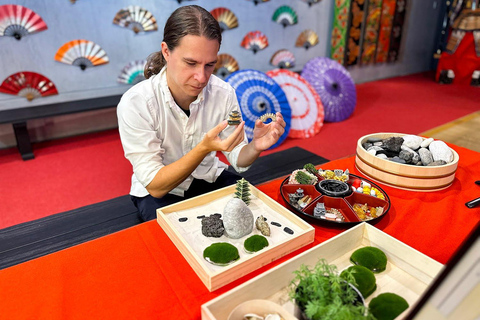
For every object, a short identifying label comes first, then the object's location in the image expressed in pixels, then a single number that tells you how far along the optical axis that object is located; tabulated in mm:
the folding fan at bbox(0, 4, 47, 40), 3035
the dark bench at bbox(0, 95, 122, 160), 3145
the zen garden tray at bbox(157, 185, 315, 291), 868
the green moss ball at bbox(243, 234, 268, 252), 960
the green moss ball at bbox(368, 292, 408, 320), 750
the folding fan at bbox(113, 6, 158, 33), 3596
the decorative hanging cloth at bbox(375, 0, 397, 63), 6188
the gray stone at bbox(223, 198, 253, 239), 1010
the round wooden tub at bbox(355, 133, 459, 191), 1325
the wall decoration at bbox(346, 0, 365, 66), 5672
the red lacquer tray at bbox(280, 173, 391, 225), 1107
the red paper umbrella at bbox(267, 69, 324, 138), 3779
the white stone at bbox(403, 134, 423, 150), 1555
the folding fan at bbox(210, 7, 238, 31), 4166
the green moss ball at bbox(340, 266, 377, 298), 823
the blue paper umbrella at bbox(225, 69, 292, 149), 3281
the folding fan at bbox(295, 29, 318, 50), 5219
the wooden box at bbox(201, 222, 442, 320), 766
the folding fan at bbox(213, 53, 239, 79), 4418
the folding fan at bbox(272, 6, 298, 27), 4789
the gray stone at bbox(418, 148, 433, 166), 1424
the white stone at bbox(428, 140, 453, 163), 1435
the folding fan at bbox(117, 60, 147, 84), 3817
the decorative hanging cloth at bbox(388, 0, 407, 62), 6441
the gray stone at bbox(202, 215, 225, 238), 1030
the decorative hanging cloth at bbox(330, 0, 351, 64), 5512
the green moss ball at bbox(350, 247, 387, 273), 936
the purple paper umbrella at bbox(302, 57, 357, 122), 4199
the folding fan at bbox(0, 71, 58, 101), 3248
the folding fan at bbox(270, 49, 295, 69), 5004
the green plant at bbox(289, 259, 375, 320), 660
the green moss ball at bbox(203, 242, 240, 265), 911
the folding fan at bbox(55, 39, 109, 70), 3398
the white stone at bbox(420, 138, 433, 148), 1565
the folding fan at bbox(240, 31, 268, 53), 4590
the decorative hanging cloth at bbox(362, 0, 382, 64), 5938
